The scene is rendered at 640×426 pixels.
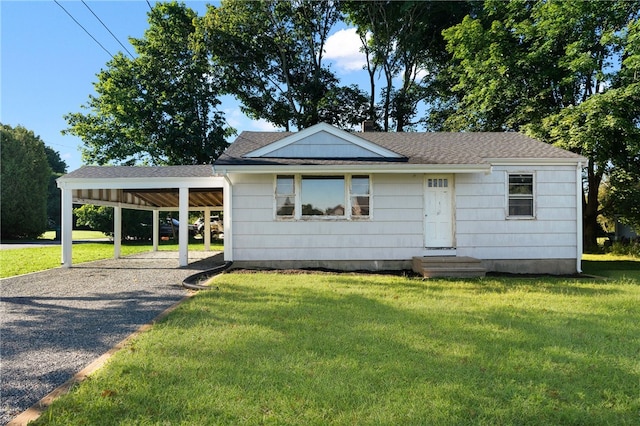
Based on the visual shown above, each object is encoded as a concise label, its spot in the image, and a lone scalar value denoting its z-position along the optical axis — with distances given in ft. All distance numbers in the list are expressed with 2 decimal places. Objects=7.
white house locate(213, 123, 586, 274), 32.58
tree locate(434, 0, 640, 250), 47.32
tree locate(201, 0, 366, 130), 75.25
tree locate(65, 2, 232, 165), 73.67
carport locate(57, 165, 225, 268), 33.24
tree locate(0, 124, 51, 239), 82.38
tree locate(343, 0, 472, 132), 75.36
